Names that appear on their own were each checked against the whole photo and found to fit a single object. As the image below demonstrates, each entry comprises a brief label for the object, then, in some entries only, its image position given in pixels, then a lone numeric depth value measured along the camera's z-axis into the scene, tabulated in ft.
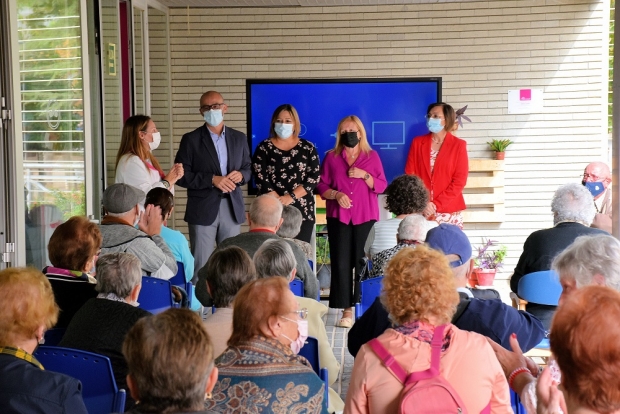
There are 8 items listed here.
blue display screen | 31.01
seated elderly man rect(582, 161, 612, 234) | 23.15
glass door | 21.36
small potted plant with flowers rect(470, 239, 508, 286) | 30.50
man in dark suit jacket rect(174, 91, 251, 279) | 24.29
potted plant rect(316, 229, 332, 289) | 30.66
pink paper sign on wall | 31.40
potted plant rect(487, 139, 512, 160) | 31.24
